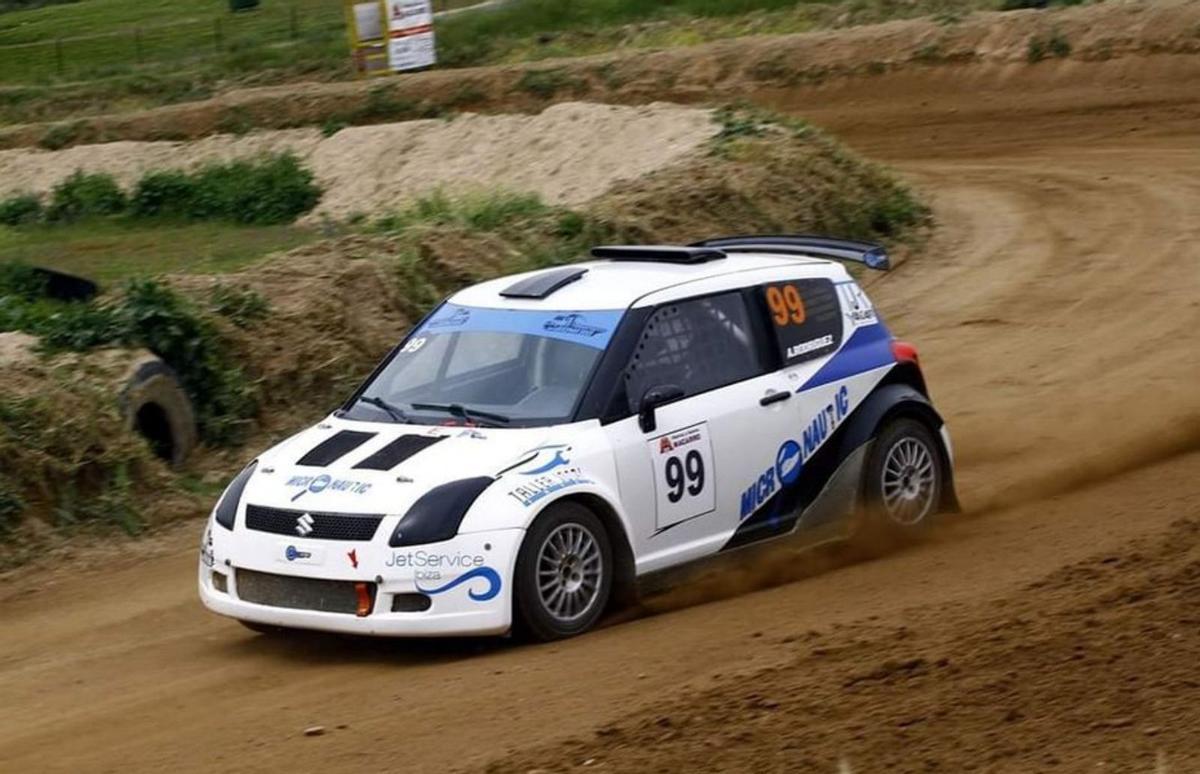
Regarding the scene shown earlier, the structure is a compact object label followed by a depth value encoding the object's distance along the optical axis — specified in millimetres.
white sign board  43781
